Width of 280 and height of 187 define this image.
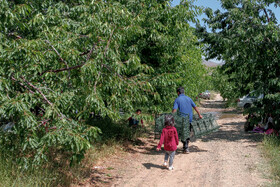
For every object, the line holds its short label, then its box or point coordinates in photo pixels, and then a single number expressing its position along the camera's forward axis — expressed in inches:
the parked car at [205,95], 2108.9
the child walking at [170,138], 271.4
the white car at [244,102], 949.8
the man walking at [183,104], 319.6
